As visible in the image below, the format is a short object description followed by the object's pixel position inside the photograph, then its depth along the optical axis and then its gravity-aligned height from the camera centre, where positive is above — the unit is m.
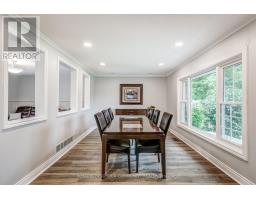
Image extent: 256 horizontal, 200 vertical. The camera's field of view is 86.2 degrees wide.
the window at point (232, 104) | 2.19 -0.05
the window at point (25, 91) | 1.81 +0.27
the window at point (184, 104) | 4.14 -0.10
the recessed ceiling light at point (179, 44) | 2.59 +1.10
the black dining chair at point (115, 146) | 2.19 -0.76
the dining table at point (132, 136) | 2.05 -0.53
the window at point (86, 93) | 4.84 +0.28
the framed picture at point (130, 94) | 5.80 +0.29
